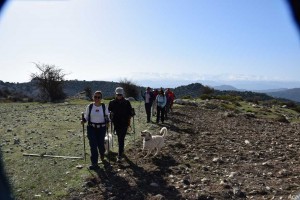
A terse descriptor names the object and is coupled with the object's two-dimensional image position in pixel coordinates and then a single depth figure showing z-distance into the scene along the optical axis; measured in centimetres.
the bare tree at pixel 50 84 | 3513
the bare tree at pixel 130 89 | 3524
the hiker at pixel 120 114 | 690
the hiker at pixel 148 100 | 1266
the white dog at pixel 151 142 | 708
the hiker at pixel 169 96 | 1484
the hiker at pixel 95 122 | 622
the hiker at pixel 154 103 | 1387
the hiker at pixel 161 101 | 1228
